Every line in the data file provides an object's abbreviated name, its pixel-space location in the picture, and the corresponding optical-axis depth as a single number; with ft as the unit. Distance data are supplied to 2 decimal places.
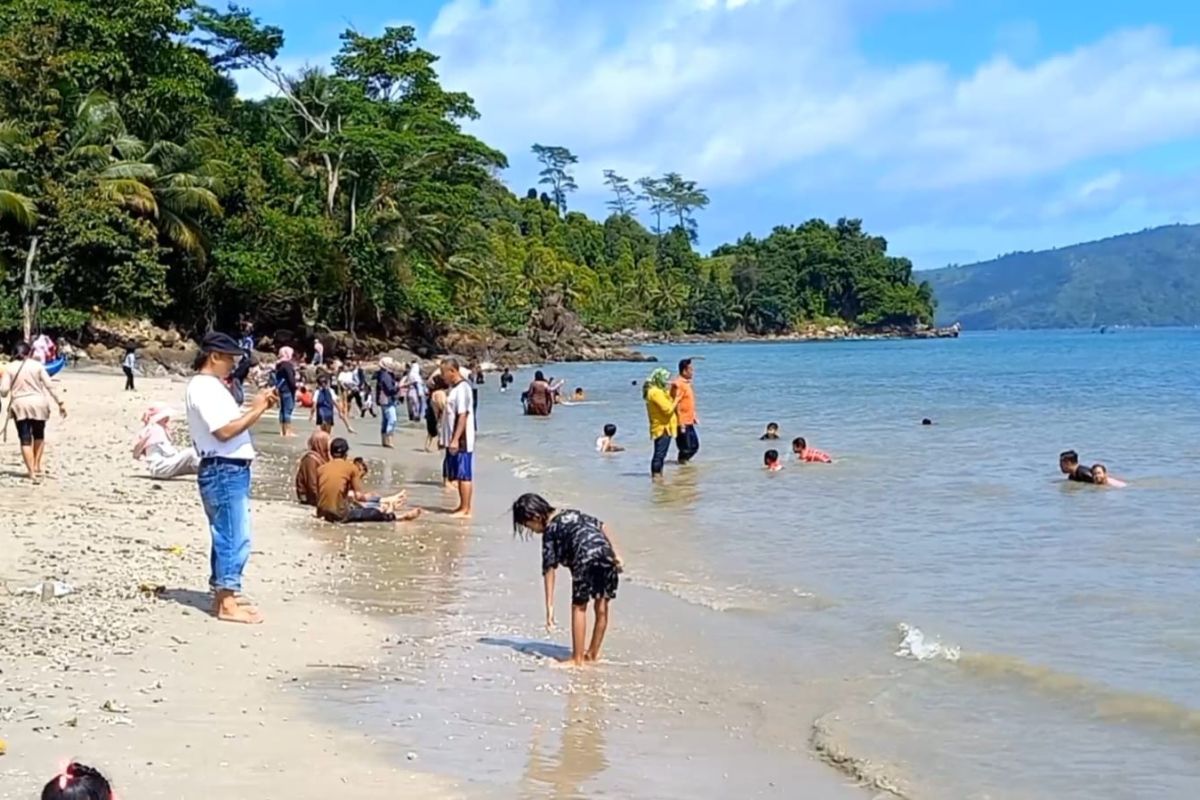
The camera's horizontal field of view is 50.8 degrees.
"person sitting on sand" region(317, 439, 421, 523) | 41.63
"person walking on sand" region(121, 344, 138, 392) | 99.60
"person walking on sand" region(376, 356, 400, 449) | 71.72
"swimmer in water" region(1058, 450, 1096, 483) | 56.44
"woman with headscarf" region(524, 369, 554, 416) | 101.60
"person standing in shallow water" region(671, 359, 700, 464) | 60.13
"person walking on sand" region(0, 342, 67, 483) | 41.39
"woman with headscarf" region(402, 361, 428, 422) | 83.31
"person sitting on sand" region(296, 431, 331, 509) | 45.27
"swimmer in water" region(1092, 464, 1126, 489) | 55.72
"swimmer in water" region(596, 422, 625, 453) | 72.74
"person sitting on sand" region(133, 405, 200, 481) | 47.32
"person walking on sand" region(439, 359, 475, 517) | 43.98
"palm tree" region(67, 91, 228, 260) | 133.28
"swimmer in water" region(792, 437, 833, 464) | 67.21
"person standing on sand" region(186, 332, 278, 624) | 24.16
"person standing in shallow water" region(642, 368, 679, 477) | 58.90
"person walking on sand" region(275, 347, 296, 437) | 70.59
